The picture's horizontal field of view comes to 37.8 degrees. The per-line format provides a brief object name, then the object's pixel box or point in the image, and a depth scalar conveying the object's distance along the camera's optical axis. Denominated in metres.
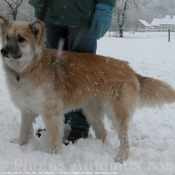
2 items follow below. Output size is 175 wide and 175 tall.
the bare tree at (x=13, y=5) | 31.98
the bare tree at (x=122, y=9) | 42.41
